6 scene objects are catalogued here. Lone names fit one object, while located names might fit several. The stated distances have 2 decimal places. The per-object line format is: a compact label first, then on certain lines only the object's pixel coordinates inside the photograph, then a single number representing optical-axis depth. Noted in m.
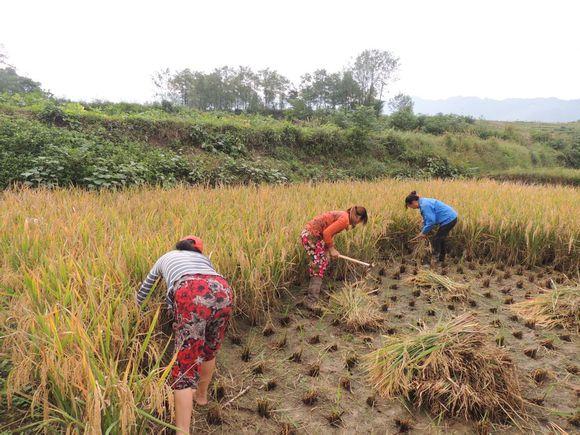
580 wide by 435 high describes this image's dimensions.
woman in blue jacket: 4.12
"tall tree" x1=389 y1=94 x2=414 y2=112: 33.03
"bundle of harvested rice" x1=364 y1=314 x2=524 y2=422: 1.93
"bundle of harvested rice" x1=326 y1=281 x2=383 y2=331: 2.76
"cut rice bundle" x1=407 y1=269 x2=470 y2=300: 3.32
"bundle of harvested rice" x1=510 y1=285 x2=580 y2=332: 2.87
